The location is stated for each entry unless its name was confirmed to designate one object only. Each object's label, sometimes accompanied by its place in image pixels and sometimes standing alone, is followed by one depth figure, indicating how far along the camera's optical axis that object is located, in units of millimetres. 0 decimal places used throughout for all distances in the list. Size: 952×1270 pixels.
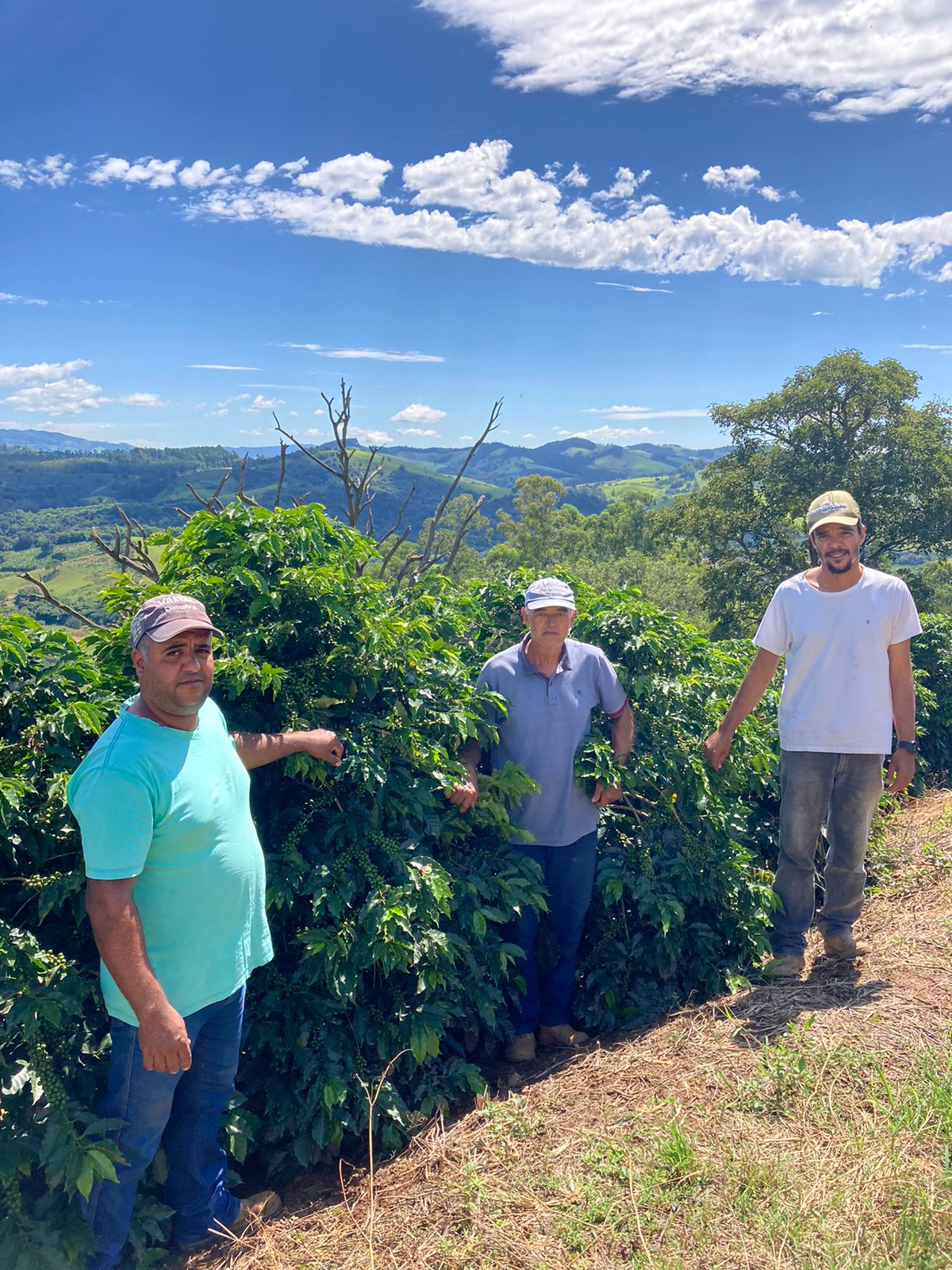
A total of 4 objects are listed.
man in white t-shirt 4086
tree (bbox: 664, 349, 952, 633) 24875
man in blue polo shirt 4027
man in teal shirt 2424
